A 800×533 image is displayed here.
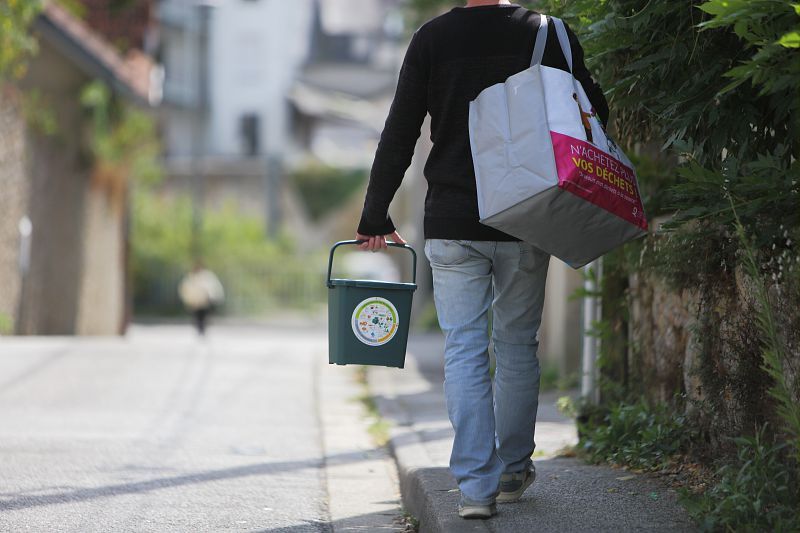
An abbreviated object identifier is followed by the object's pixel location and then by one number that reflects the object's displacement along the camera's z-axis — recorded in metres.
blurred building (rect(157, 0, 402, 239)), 96.62
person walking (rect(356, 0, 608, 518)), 7.54
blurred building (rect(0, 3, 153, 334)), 29.59
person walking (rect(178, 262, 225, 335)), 44.34
